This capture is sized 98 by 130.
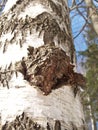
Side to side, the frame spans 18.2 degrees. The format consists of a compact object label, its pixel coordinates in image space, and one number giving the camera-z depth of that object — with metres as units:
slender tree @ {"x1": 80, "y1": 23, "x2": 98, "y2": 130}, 4.23
